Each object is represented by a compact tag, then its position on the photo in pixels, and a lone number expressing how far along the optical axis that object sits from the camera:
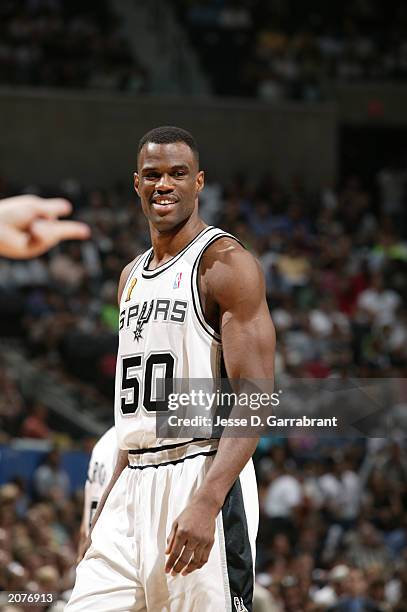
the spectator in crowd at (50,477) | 18.44
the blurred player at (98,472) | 9.31
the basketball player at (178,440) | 6.20
